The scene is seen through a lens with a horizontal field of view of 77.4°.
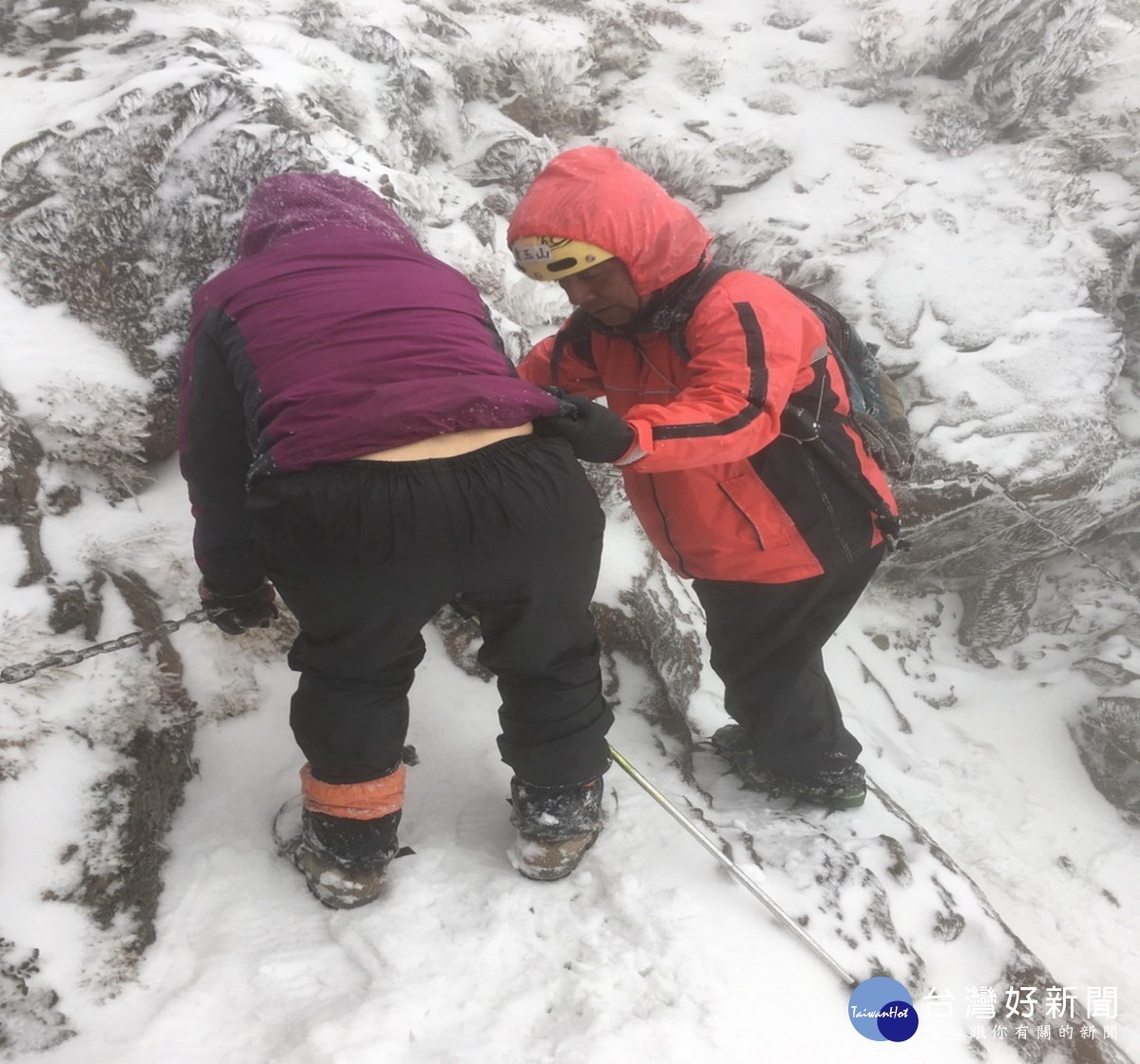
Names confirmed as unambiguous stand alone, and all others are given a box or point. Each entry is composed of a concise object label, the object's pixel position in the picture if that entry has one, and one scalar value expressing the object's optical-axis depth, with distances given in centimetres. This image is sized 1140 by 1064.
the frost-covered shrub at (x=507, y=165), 474
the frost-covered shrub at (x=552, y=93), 550
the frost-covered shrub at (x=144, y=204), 283
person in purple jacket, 151
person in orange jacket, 181
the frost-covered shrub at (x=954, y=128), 587
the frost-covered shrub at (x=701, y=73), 634
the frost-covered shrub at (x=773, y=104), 622
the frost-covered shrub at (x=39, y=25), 356
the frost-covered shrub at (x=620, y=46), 624
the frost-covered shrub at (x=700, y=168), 570
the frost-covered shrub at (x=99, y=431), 256
